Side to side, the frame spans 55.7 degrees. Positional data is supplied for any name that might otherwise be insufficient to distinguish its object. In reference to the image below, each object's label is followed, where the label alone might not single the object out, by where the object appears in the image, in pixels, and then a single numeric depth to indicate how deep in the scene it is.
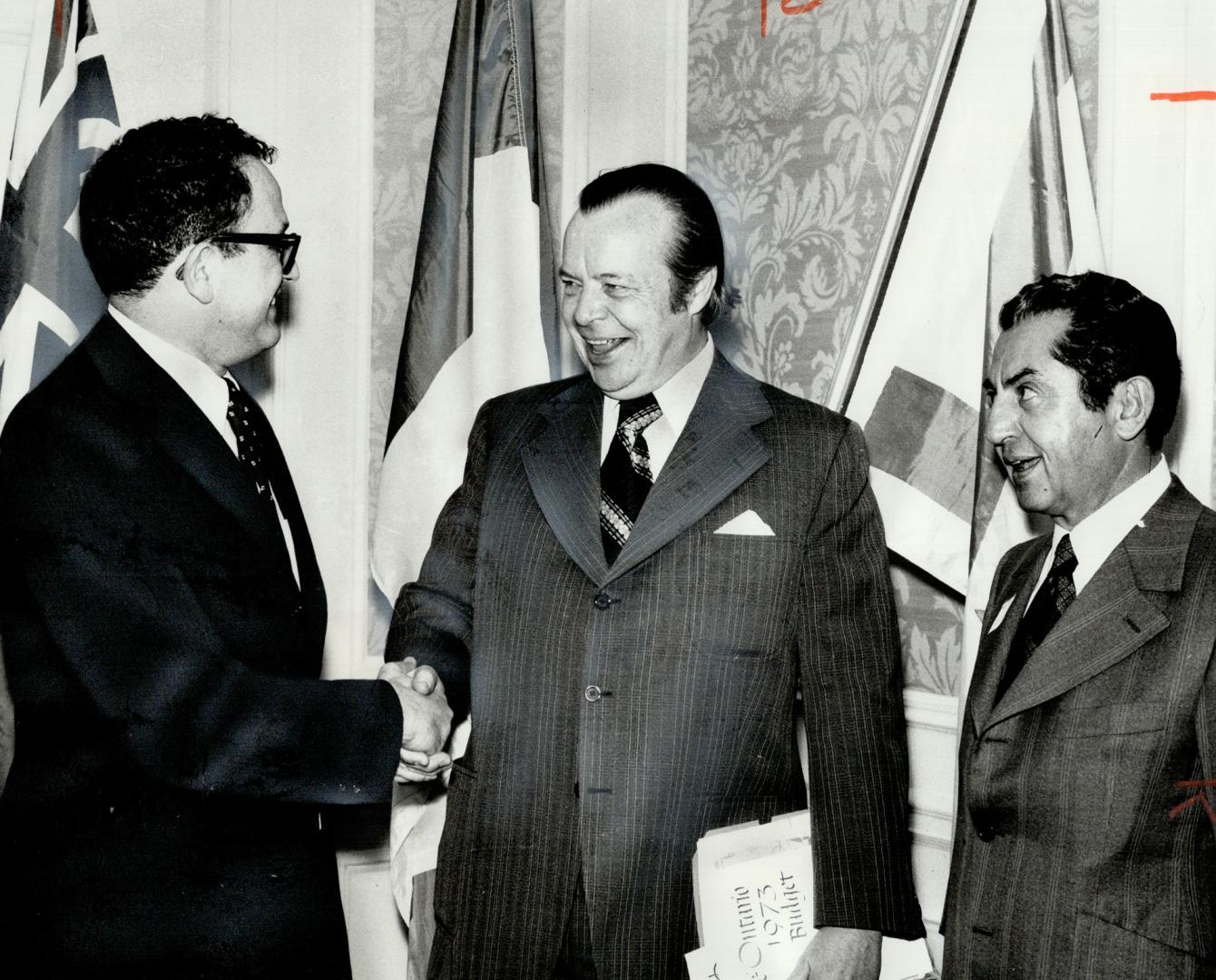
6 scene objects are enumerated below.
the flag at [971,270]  2.11
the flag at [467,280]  2.75
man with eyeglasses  1.79
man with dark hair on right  1.51
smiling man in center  1.90
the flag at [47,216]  2.12
